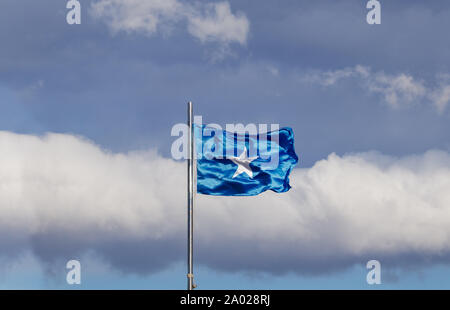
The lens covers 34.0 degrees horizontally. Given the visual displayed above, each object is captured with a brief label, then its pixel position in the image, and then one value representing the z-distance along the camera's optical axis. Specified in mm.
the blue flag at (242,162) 41656
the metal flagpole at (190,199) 38891
